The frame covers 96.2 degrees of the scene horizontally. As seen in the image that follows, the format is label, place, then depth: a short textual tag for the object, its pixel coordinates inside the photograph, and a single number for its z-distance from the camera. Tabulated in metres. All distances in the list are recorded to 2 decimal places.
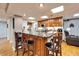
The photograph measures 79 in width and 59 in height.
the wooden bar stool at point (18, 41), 2.10
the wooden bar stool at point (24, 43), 2.07
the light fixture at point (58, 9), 1.97
